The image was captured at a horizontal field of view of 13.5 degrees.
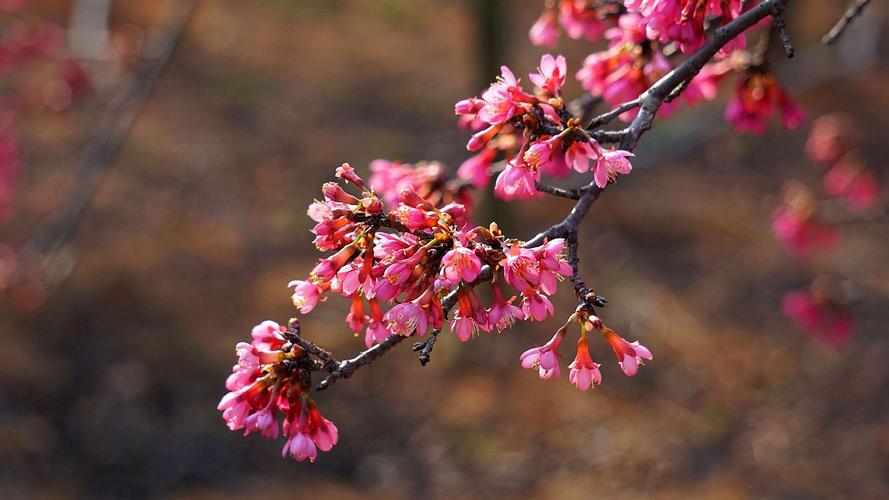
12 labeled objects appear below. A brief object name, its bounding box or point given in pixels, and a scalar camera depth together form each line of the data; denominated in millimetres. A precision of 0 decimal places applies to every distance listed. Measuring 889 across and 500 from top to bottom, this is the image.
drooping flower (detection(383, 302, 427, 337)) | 1573
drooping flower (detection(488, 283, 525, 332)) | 1579
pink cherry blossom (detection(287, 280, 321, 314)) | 1628
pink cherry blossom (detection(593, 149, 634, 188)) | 1593
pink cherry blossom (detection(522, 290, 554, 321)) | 1582
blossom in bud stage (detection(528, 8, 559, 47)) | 1883
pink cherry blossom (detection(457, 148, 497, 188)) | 1786
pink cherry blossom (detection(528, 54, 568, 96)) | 1640
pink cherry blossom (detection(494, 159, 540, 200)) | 1608
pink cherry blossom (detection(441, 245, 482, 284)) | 1556
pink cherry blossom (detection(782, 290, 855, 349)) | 2722
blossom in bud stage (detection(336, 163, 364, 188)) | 1611
